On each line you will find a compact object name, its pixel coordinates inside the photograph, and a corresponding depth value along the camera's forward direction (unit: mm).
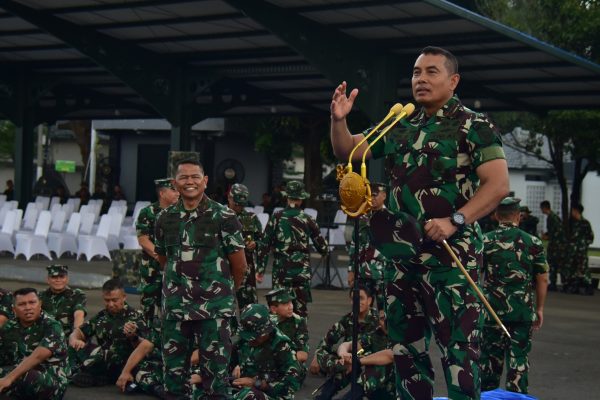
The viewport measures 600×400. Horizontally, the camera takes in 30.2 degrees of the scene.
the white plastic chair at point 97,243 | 23422
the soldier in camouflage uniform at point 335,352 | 8836
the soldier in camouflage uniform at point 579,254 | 20297
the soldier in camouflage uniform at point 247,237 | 12688
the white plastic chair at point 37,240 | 23234
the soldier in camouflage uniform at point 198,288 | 7617
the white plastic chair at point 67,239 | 23969
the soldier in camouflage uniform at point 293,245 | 11914
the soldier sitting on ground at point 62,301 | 10391
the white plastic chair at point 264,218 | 21409
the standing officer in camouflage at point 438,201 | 4953
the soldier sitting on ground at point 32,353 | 8805
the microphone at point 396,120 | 5035
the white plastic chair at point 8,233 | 23750
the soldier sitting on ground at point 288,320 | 9945
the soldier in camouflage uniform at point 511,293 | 9102
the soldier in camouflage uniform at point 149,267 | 10430
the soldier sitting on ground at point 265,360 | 8812
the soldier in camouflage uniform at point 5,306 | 9523
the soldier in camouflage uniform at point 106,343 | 10023
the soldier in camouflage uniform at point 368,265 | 11664
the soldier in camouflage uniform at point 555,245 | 20859
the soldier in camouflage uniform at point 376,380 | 8492
